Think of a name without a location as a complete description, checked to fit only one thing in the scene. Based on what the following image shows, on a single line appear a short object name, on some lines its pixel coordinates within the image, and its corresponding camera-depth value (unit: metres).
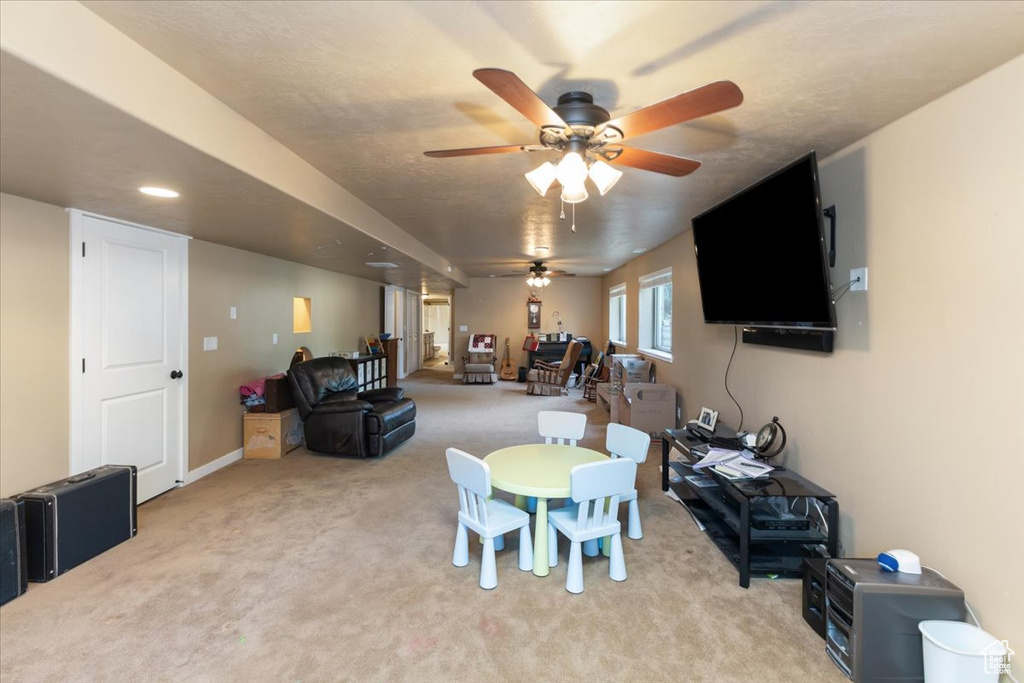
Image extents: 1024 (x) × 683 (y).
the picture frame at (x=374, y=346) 7.84
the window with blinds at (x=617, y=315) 8.49
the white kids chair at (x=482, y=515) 2.31
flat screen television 2.26
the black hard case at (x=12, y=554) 2.23
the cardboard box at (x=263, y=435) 4.56
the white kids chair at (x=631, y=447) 2.79
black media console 2.38
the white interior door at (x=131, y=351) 3.03
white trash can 1.56
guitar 10.01
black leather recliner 4.46
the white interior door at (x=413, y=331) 10.84
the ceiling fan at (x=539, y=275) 7.19
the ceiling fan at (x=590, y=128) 1.39
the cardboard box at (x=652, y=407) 5.05
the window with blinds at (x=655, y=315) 6.28
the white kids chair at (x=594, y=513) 2.20
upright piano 9.34
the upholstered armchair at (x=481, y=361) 9.34
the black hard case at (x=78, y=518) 2.41
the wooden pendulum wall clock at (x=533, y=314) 10.05
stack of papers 2.62
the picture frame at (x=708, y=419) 3.59
